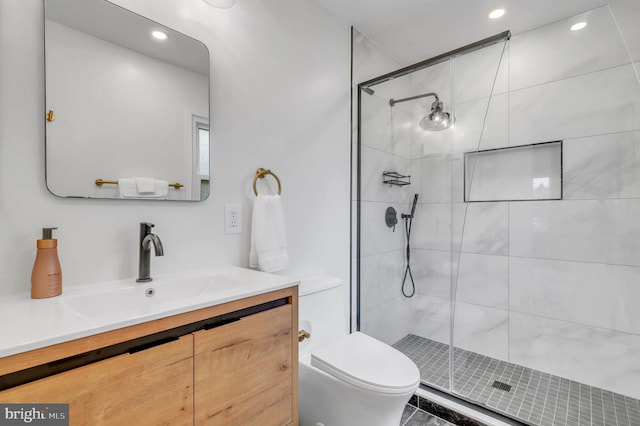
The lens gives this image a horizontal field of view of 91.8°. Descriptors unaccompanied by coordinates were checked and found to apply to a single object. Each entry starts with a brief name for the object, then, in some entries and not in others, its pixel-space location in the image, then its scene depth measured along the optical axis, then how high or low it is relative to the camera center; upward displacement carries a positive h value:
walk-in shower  1.89 -0.05
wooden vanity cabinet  0.66 -0.41
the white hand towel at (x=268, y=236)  1.50 -0.12
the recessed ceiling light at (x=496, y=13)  2.03 +1.33
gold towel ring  1.57 +0.19
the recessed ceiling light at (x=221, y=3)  1.35 +0.92
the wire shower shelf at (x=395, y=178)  2.38 +0.27
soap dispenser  0.92 -0.17
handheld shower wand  2.44 -0.29
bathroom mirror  1.04 +0.41
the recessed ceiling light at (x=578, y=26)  2.03 +1.24
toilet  1.26 -0.68
